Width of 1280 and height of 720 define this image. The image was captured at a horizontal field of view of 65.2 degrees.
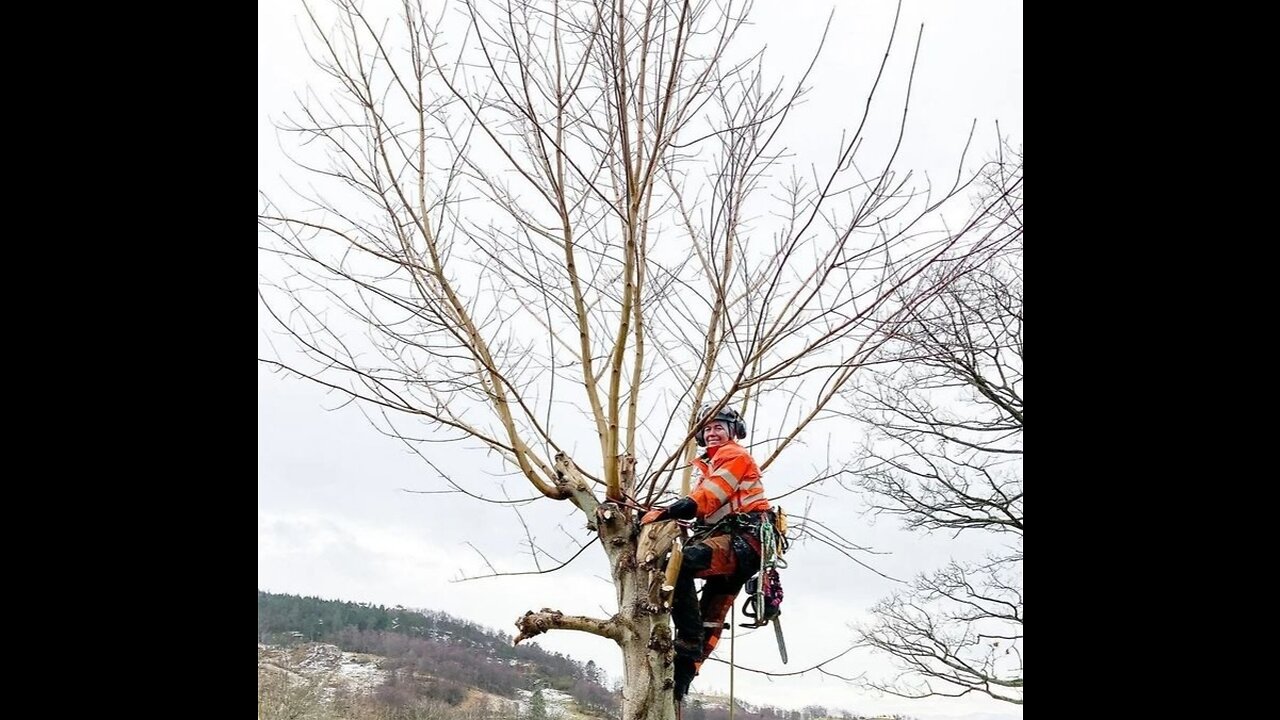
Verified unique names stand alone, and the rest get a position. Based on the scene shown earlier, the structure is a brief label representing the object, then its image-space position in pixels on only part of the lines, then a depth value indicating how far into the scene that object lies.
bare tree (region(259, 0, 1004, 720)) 4.56
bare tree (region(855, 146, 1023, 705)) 8.38
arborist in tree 4.64
